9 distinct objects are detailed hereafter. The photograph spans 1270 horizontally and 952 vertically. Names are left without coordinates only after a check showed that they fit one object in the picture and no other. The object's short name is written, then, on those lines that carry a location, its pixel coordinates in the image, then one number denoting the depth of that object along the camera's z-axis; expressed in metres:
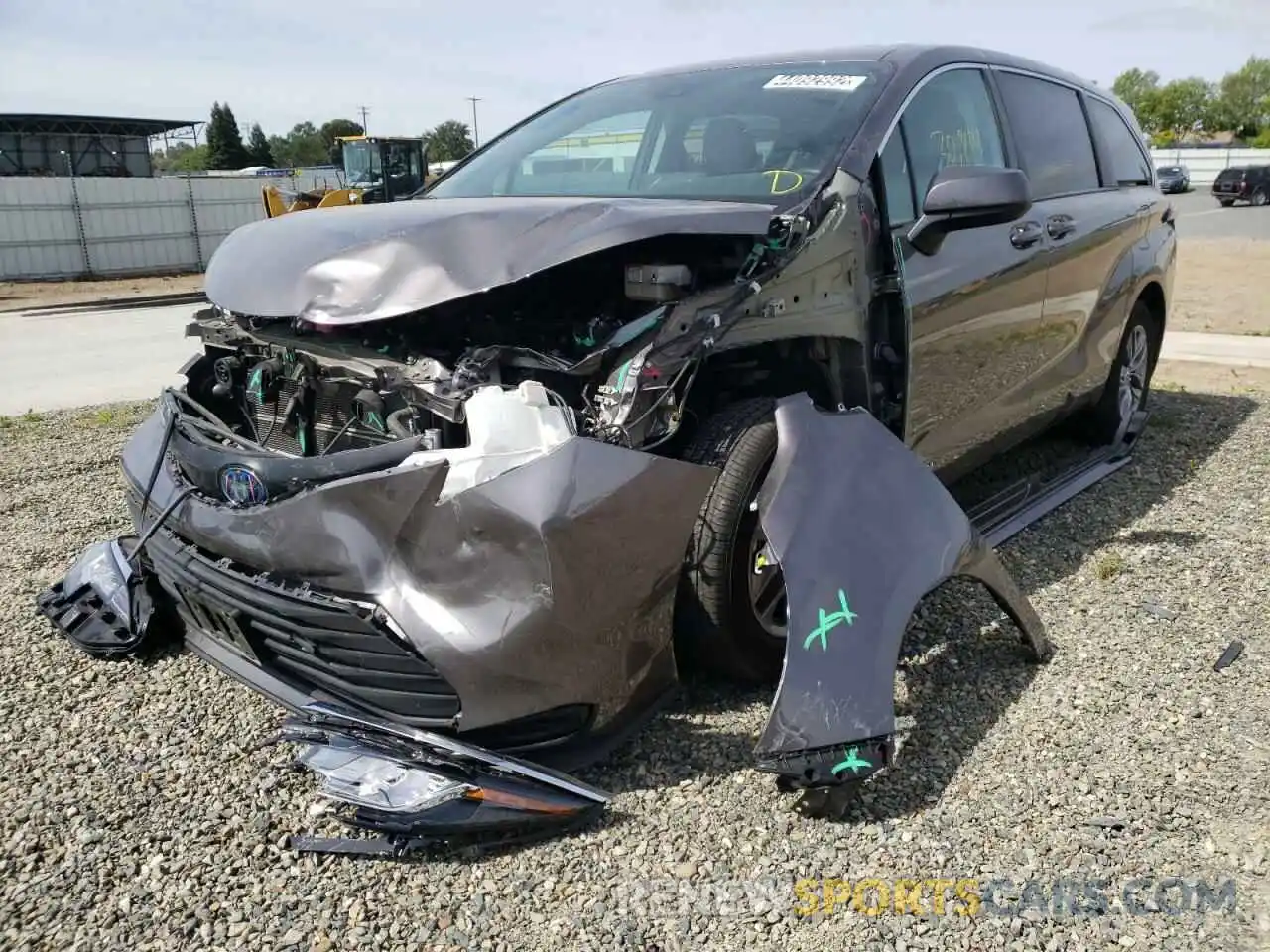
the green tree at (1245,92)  100.25
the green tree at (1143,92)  99.87
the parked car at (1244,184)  34.78
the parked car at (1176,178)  39.62
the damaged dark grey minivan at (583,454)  2.32
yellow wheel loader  21.14
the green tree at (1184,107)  102.12
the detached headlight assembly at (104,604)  3.22
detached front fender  2.40
